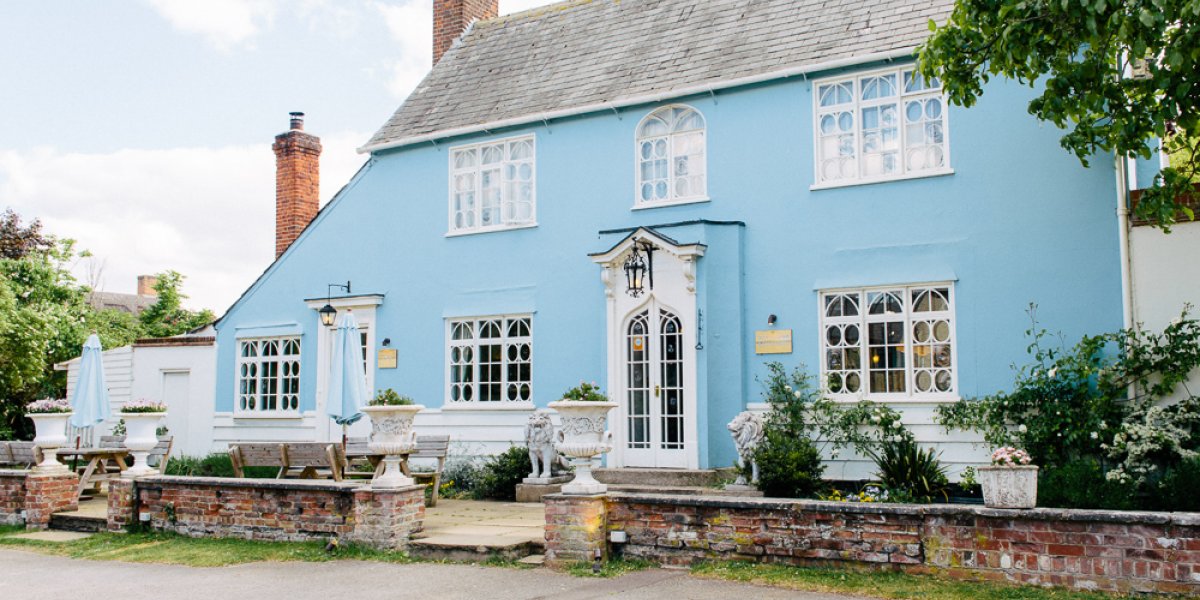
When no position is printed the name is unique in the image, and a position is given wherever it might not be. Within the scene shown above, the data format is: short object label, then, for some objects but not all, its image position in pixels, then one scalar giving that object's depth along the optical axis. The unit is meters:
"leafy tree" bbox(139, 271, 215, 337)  35.12
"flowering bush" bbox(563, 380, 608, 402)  10.33
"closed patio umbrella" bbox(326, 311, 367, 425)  12.54
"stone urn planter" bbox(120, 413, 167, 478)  12.81
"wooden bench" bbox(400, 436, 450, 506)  14.06
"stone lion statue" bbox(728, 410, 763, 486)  12.57
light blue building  12.41
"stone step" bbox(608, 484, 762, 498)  12.38
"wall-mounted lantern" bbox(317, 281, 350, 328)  17.38
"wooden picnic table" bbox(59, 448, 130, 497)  14.31
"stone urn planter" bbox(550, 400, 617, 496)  9.84
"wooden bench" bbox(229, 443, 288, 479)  13.59
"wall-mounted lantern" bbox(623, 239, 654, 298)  14.17
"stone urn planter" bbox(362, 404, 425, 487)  10.77
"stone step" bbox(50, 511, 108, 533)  12.92
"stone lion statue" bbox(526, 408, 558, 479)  14.10
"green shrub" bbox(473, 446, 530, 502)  14.34
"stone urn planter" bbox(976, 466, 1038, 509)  8.05
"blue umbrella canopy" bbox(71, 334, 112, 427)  14.13
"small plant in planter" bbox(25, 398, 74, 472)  13.71
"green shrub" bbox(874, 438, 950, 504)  11.74
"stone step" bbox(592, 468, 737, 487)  13.17
